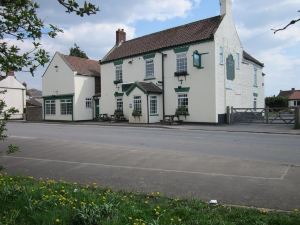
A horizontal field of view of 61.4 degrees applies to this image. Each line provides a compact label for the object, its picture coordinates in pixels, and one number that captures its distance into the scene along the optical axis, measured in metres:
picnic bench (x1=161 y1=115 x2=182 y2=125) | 21.52
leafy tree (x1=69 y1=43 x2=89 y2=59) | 48.55
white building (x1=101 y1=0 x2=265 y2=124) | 20.91
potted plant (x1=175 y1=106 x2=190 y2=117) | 21.71
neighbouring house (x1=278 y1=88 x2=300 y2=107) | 59.74
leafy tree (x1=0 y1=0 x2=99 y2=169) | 3.81
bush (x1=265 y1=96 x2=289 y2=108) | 40.87
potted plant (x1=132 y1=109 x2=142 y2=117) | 22.94
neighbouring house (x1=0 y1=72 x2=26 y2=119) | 37.60
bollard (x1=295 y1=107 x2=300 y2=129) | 17.27
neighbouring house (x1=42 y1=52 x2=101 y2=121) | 27.98
